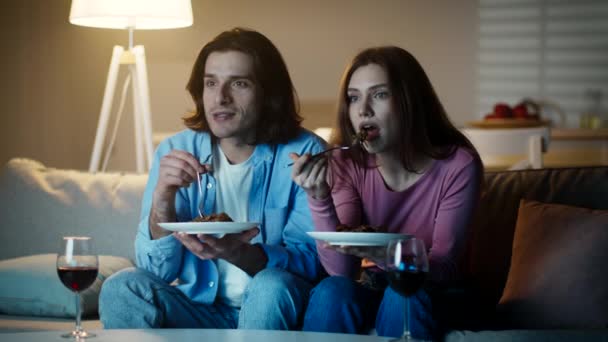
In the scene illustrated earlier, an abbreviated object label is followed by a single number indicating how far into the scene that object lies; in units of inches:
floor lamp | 143.9
